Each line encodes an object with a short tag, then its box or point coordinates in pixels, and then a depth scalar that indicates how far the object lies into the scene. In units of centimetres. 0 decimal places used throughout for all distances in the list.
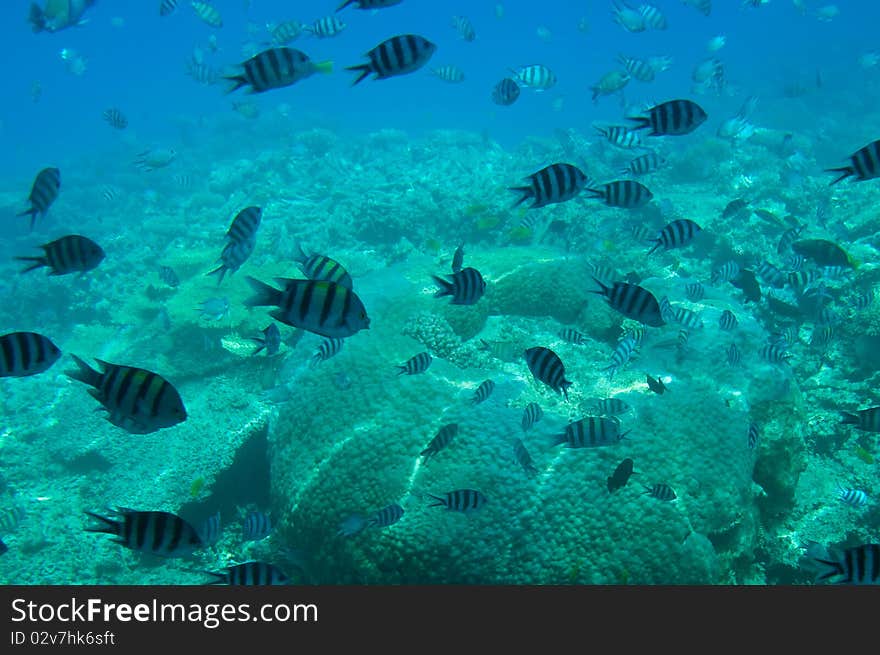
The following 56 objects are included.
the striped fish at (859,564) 255
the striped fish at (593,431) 366
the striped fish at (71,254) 365
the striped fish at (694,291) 715
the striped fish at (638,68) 919
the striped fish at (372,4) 382
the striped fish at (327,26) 828
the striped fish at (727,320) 627
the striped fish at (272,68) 352
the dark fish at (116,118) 984
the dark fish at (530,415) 468
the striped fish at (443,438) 420
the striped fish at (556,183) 362
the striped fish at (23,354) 300
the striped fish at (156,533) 253
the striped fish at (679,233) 487
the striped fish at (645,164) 661
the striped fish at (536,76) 812
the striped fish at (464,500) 366
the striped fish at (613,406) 484
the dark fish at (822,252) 736
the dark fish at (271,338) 569
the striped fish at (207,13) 1143
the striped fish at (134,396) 255
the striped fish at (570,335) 580
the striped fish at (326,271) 400
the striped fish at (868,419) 372
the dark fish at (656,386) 518
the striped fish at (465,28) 1053
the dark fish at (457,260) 507
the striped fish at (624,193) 453
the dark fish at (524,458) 430
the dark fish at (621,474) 393
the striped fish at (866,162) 336
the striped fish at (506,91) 704
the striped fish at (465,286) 373
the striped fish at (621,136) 693
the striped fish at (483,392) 501
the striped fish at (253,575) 302
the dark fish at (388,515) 398
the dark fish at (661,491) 407
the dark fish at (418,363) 472
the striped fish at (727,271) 746
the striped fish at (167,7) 971
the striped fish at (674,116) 404
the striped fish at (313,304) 247
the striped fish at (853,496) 501
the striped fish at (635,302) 358
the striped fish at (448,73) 970
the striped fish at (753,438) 489
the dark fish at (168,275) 909
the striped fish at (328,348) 490
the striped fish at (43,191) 432
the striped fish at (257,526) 438
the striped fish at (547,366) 348
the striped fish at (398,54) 341
